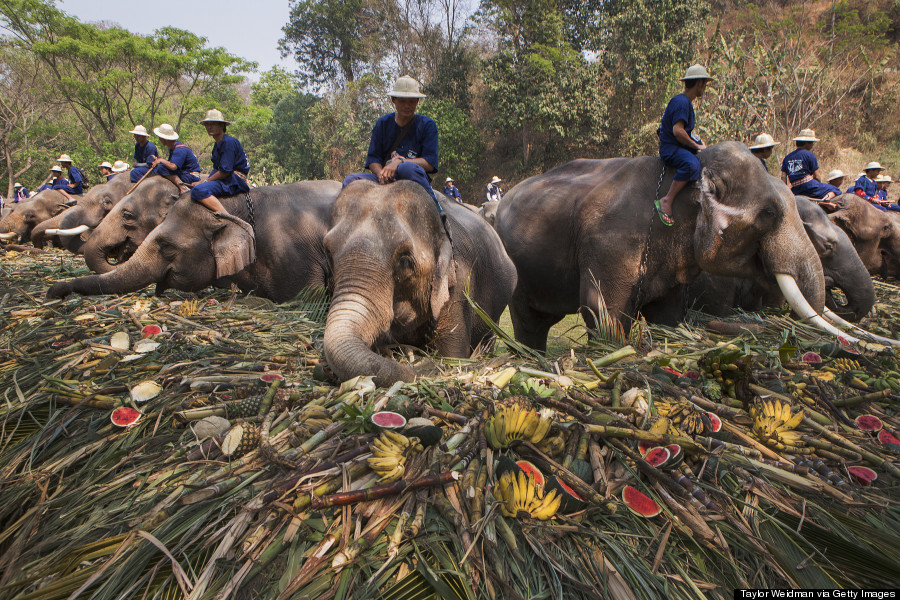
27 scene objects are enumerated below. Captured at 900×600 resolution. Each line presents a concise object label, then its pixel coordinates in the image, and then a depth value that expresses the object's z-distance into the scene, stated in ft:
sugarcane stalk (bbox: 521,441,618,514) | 5.41
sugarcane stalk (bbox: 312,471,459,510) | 5.34
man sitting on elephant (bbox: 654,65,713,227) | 15.67
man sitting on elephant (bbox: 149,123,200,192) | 25.43
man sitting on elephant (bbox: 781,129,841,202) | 28.73
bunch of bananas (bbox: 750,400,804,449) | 6.71
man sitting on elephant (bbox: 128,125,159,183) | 36.88
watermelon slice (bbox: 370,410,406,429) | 6.23
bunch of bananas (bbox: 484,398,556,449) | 6.03
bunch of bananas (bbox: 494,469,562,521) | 5.32
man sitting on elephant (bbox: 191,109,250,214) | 20.43
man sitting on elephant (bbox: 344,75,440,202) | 14.62
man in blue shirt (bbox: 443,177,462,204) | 74.61
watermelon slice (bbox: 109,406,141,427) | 7.18
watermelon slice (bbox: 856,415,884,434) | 7.11
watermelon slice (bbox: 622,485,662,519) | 5.40
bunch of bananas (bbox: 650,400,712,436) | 6.52
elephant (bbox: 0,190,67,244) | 48.08
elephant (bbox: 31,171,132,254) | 35.68
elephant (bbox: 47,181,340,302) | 19.03
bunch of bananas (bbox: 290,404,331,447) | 6.47
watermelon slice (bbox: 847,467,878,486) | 6.07
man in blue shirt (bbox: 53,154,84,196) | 52.90
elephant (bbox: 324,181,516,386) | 9.21
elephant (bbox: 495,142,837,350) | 15.28
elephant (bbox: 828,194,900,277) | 27.20
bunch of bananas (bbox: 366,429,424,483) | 5.68
